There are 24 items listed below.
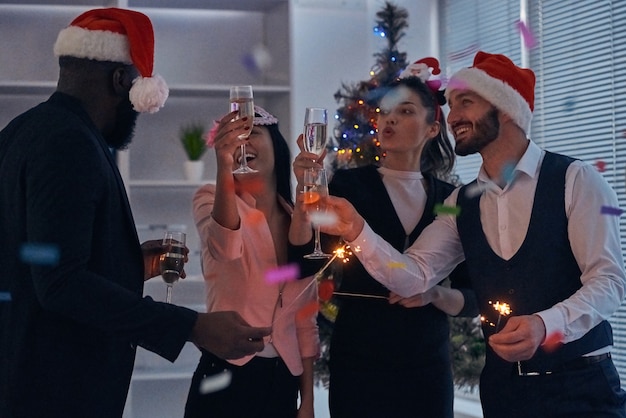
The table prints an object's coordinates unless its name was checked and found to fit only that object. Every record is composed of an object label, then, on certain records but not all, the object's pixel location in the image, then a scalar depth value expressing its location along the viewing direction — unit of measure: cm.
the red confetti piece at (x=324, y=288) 383
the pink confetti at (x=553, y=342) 224
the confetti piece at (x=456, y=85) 275
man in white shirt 233
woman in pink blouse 255
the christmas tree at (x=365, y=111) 418
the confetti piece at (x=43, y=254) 190
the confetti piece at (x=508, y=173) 258
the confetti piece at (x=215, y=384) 259
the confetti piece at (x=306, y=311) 274
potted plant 438
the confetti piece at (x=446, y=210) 271
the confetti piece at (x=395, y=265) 264
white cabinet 440
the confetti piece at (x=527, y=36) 455
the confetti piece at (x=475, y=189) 264
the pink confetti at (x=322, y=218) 257
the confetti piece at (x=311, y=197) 249
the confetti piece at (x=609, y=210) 239
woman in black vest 274
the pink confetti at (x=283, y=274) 269
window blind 398
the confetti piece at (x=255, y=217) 272
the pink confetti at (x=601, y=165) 403
